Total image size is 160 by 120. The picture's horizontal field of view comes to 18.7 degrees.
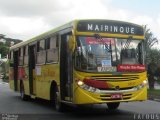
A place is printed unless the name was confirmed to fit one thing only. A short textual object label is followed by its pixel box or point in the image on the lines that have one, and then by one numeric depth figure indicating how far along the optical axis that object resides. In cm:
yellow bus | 1477
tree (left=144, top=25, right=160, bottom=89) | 3272
